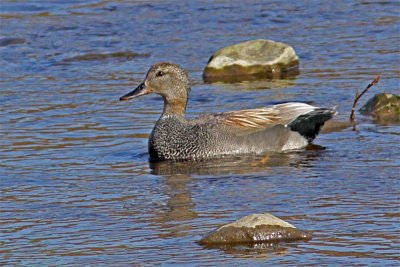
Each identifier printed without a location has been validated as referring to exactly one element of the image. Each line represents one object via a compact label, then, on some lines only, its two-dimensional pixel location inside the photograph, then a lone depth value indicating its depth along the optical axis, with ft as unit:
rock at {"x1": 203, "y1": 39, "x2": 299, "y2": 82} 47.73
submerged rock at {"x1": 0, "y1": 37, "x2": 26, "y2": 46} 56.34
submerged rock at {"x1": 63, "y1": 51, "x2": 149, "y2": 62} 52.42
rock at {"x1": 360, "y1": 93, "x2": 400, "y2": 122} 38.19
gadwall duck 35.01
